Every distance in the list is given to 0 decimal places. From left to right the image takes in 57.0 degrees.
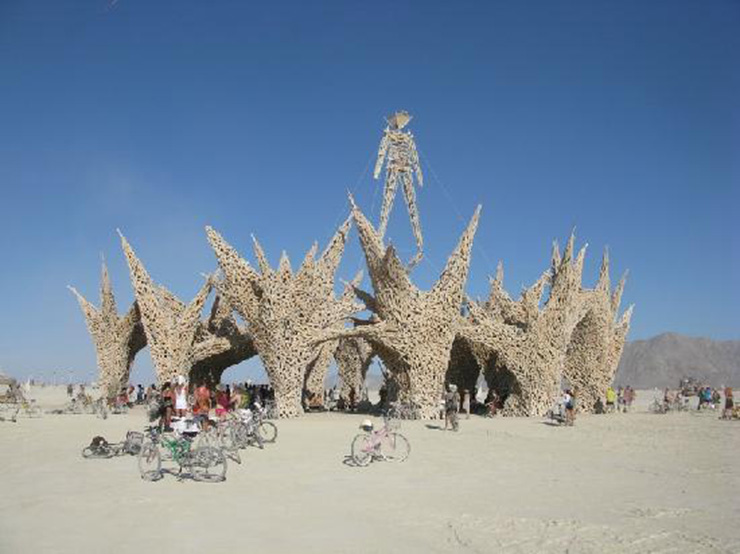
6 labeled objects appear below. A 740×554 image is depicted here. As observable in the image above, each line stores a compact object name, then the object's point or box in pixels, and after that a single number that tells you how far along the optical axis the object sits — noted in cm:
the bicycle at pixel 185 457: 775
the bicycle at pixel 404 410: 1673
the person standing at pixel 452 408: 1385
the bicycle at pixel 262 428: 1113
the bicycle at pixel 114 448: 961
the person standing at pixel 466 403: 1866
